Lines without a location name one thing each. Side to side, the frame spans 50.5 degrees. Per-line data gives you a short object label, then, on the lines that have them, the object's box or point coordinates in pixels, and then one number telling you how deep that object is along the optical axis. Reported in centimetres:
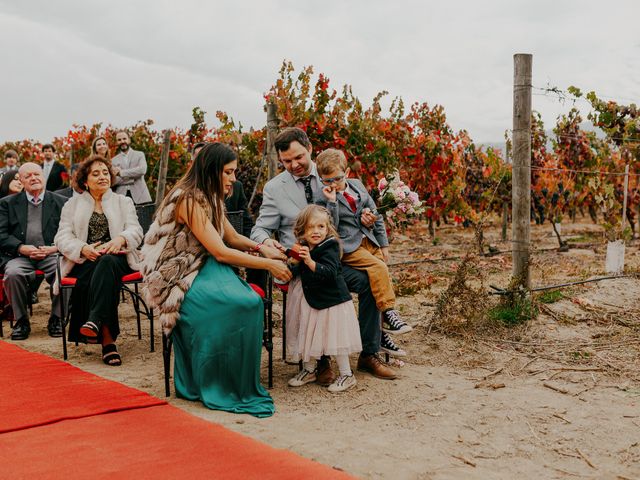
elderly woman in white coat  476
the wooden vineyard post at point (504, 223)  1196
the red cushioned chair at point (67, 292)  485
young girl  408
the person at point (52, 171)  918
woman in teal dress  380
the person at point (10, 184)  685
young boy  438
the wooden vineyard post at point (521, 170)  556
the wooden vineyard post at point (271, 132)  651
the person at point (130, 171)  830
